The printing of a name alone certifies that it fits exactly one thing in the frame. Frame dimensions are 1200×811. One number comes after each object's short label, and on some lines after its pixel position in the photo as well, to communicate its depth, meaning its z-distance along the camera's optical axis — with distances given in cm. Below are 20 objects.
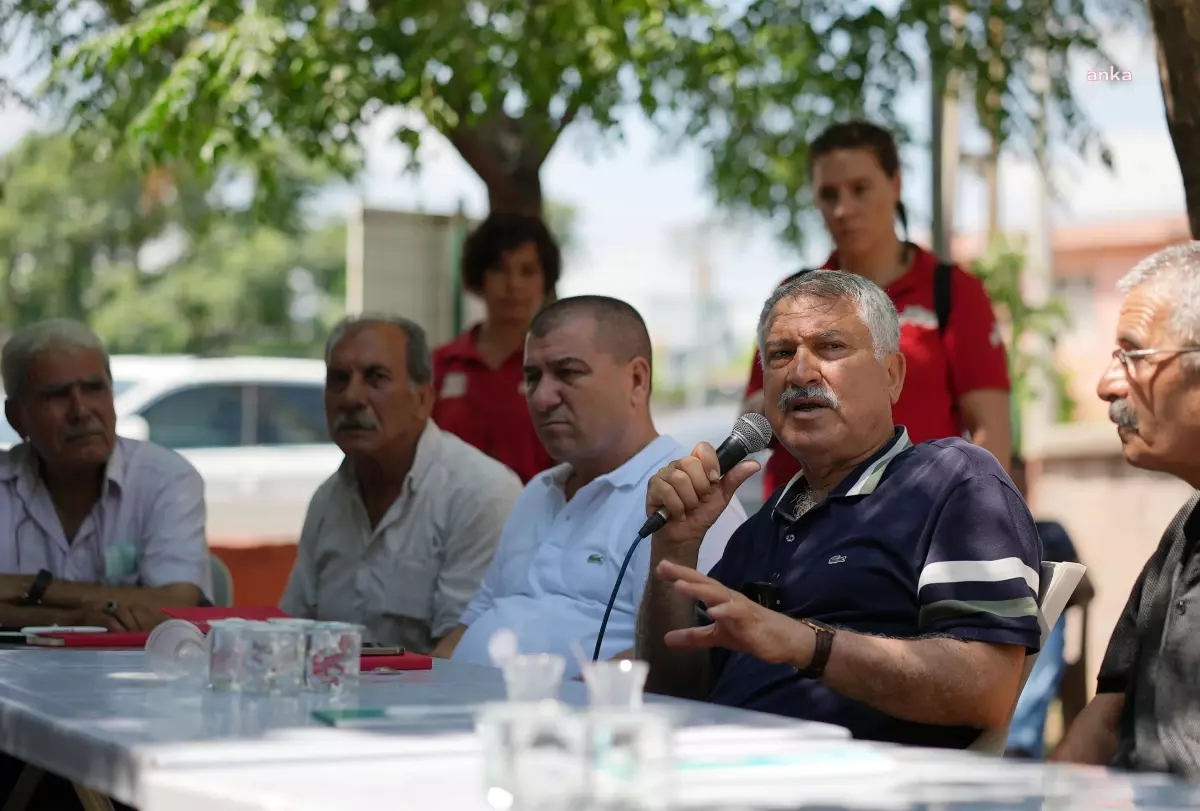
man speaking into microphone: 338
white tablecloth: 259
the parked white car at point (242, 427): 1684
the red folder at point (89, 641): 434
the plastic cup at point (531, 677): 255
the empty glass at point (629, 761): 212
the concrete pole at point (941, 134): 852
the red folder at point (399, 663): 380
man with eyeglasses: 321
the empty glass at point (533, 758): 213
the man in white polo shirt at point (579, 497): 459
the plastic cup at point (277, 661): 326
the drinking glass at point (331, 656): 327
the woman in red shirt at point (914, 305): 530
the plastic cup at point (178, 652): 354
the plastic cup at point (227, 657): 329
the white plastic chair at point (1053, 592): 362
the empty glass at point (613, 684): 240
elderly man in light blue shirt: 564
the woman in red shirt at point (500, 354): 678
